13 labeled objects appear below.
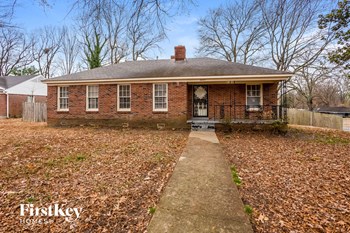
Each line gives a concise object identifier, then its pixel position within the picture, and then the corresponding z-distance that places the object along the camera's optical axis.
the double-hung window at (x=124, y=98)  11.84
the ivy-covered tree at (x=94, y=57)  19.93
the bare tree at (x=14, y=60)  29.77
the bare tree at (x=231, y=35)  23.27
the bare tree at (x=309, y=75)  19.42
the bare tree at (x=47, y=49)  31.28
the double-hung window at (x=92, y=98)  12.20
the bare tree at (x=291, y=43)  19.47
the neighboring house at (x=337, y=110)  44.24
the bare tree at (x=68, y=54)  32.66
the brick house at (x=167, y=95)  10.84
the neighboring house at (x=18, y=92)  19.83
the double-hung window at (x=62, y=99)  12.61
